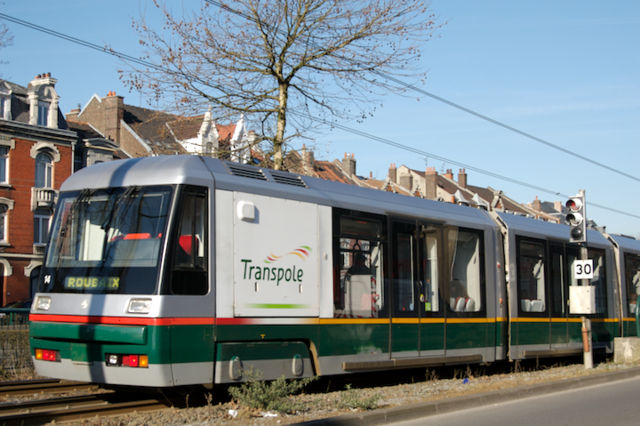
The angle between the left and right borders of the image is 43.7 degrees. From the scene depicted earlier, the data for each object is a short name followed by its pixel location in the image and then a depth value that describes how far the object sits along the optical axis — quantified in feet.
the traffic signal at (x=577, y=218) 52.49
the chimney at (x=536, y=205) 287.01
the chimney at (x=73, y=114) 174.21
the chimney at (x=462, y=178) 267.59
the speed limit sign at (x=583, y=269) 52.75
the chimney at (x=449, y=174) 270.63
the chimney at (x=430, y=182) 240.53
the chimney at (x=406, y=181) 241.55
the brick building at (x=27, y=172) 124.98
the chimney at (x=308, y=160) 64.85
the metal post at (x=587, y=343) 51.49
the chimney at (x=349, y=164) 230.89
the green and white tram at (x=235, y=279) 30.55
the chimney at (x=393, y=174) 244.91
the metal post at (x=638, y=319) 63.93
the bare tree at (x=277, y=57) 61.52
